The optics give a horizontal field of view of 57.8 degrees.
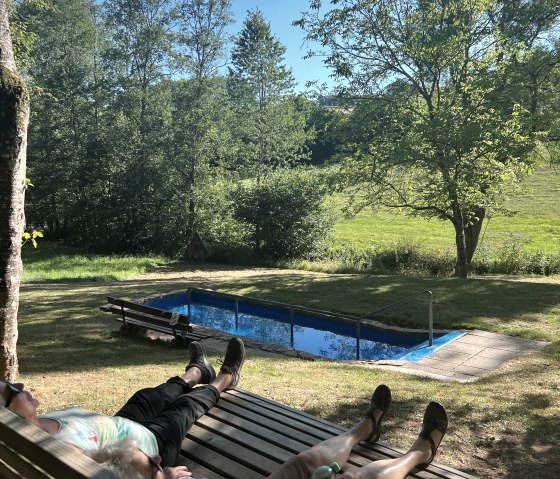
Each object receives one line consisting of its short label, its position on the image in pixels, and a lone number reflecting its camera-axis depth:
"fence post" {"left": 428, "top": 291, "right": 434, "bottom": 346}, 8.36
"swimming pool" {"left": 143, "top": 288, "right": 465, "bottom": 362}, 9.45
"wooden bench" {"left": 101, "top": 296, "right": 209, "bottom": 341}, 8.13
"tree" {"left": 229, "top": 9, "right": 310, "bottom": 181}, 26.67
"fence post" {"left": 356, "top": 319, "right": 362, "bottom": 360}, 8.36
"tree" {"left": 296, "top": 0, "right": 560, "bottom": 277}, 13.66
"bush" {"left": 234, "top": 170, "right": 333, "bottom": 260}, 21.50
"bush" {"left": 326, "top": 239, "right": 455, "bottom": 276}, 17.86
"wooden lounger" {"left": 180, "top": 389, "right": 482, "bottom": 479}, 2.62
